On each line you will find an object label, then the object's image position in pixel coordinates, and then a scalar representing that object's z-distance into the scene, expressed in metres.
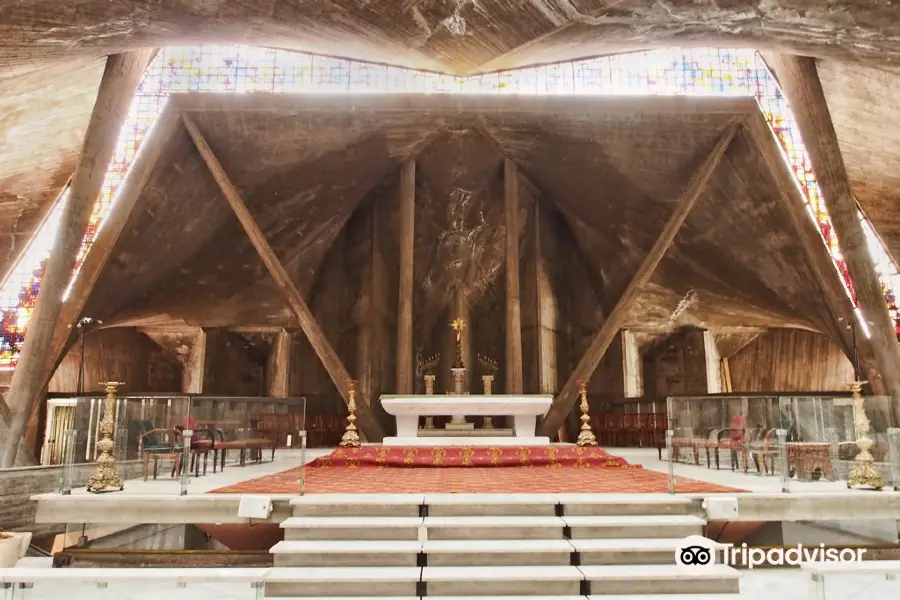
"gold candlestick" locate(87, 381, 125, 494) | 5.29
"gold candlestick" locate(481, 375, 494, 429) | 10.67
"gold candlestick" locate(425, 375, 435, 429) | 10.90
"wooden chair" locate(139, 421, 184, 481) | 5.90
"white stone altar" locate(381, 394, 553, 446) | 9.21
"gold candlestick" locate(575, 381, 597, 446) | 9.25
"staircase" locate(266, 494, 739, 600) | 3.94
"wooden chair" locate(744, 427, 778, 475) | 6.11
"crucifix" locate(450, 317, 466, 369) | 10.76
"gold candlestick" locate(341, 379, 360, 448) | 9.25
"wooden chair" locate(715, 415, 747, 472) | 6.80
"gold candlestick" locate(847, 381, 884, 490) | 5.43
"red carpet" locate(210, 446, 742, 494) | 5.44
